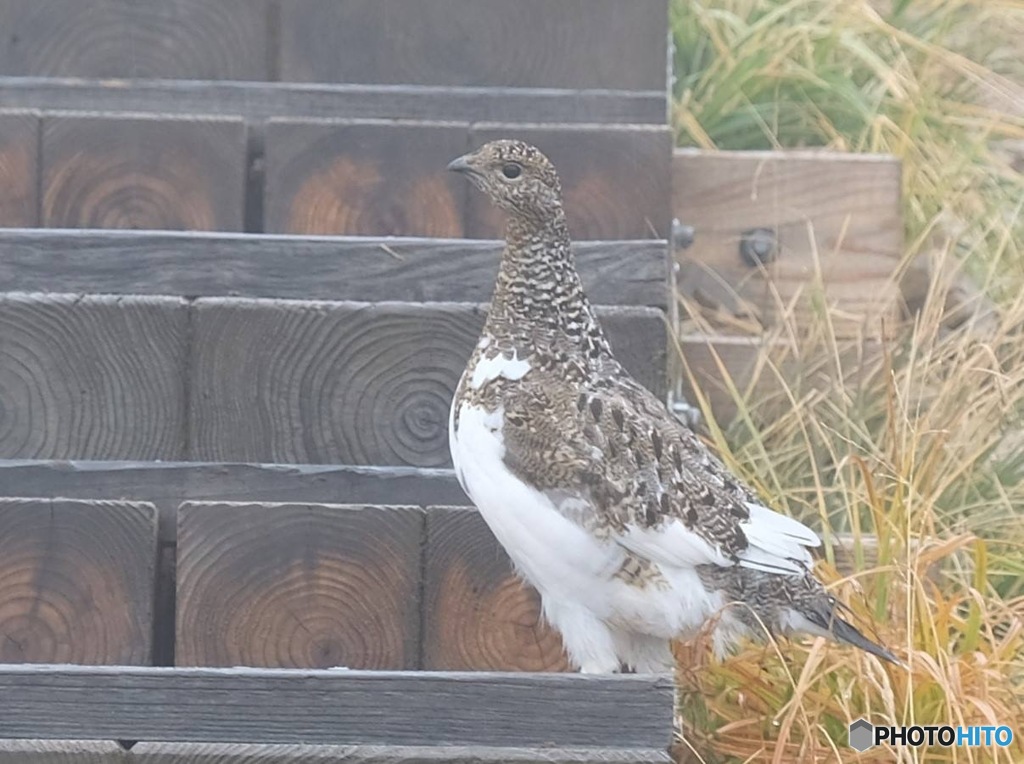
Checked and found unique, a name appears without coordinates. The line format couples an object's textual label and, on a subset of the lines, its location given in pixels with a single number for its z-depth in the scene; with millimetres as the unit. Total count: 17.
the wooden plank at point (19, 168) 7734
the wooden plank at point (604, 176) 7820
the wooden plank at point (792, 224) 9609
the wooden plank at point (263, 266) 6652
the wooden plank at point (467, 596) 5867
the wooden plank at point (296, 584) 5687
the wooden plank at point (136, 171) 7703
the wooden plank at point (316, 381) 6301
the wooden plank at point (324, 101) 8281
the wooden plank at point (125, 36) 8898
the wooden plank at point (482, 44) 8891
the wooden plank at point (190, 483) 5906
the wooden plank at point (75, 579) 5621
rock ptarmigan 5672
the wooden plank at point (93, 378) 6273
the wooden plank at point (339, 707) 4715
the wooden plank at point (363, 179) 7738
